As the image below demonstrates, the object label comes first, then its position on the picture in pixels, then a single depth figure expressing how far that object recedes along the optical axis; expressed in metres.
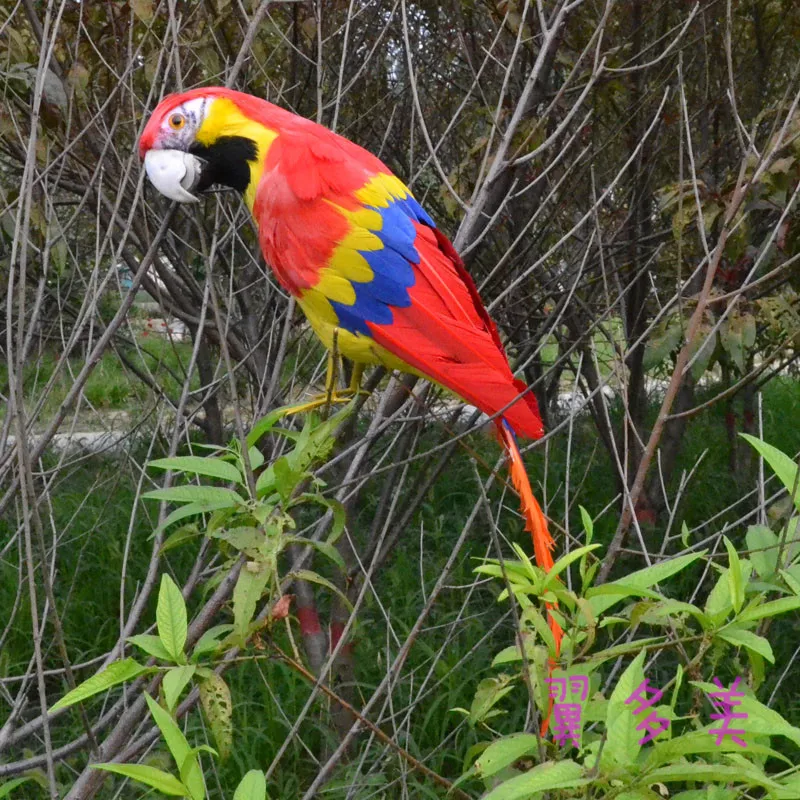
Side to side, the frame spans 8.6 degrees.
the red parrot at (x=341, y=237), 4.44
